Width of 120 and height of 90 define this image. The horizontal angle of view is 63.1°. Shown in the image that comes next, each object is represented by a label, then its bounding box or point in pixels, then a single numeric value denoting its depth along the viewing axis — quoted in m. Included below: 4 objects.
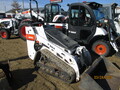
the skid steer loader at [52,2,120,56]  4.00
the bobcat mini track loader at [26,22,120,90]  2.30
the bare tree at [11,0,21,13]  30.44
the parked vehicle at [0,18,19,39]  6.36
